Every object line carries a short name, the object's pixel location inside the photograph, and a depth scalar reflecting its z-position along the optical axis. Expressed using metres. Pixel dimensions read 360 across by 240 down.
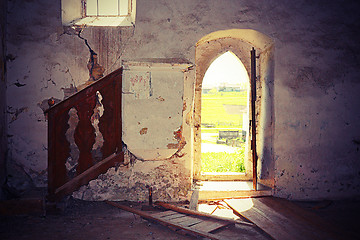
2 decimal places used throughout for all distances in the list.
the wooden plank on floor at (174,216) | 3.35
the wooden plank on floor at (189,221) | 3.18
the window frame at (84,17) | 4.05
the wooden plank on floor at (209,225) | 3.07
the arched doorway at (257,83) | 4.34
